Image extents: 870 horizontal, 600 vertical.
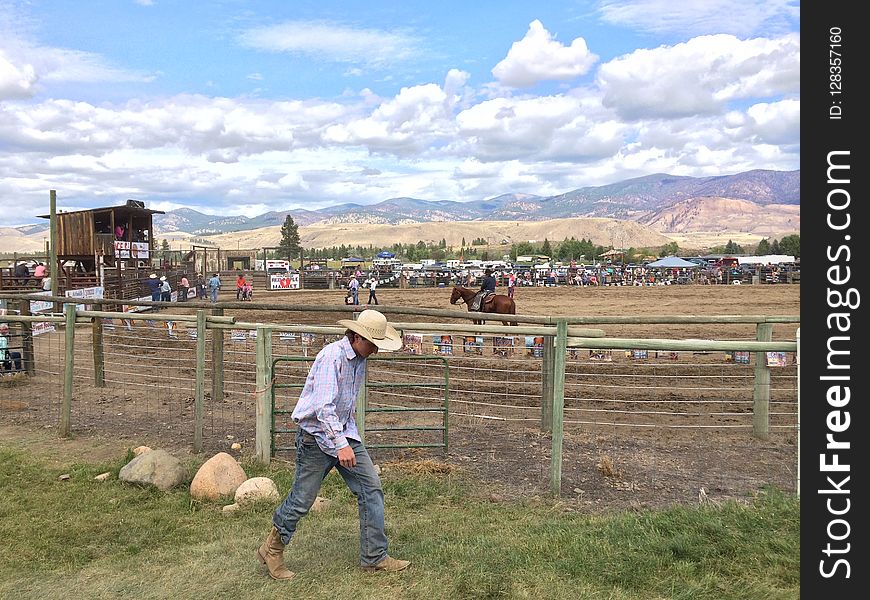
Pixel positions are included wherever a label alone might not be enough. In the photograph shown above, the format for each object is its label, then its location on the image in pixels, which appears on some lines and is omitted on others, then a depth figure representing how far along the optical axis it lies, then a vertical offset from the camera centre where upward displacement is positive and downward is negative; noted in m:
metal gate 7.45 -1.40
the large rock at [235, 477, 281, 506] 6.34 -1.90
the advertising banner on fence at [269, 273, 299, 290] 42.69 -0.51
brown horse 18.94 -0.88
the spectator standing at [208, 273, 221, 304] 29.45 -0.44
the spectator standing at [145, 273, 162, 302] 25.09 -0.46
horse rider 19.72 -0.49
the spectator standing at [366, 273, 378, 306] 28.75 -0.91
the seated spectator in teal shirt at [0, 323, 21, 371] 12.02 -1.31
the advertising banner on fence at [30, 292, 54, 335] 17.04 -0.83
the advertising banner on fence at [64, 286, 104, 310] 22.05 -0.53
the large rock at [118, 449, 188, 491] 6.80 -1.84
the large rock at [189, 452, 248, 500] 6.55 -1.86
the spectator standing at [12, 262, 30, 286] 26.42 +0.12
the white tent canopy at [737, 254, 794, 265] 65.26 +0.83
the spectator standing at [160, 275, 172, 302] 25.52 -0.57
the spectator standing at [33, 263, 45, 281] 26.35 +0.14
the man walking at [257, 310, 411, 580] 4.65 -1.11
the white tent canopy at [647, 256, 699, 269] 56.90 +0.50
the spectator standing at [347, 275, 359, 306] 29.38 -0.62
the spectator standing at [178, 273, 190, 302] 31.64 -0.60
